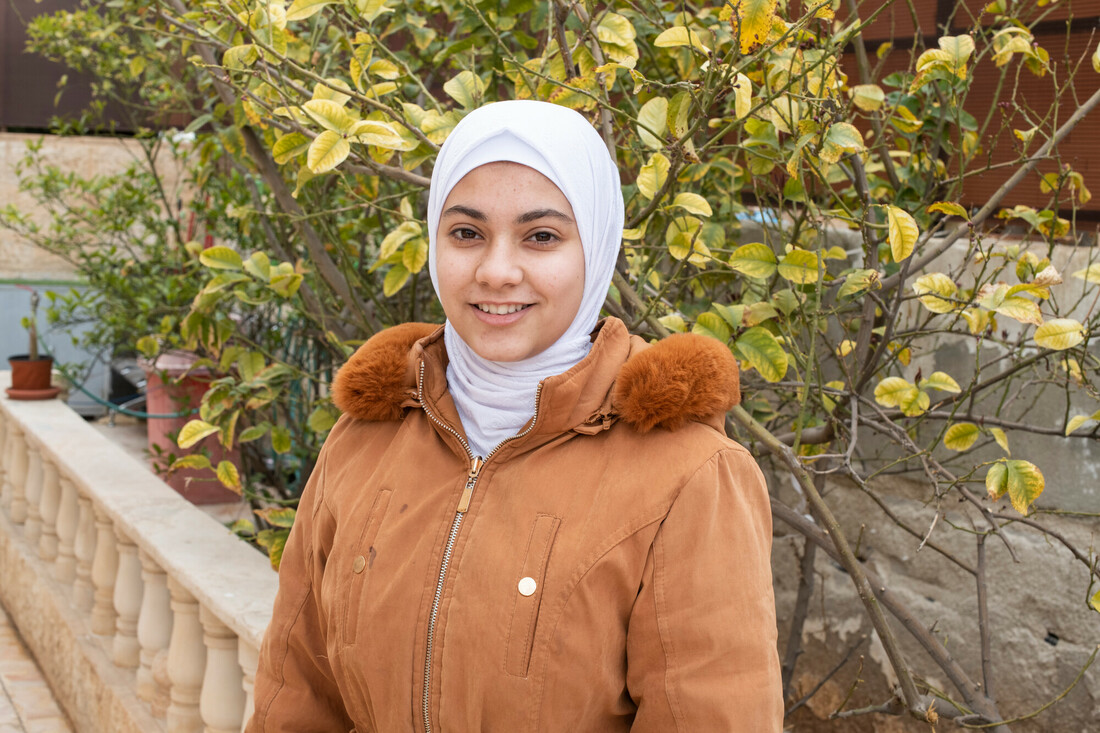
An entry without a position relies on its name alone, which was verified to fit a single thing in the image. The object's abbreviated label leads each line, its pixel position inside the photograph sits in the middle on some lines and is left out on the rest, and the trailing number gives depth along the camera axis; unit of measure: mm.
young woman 1251
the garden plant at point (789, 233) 1911
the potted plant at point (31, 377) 4551
